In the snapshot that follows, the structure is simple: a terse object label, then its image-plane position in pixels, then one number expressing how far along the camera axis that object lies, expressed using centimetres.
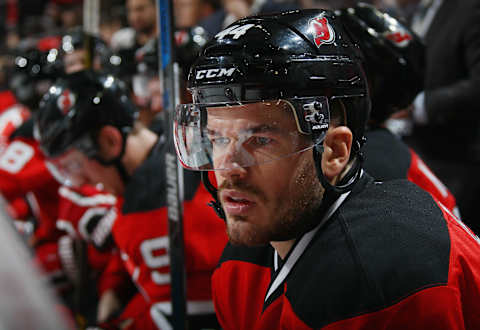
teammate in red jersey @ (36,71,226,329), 369
